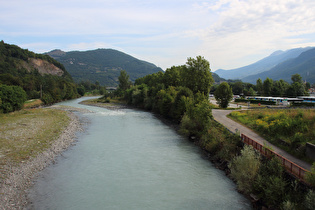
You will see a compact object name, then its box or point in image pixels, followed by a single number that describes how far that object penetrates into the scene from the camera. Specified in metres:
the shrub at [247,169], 16.20
